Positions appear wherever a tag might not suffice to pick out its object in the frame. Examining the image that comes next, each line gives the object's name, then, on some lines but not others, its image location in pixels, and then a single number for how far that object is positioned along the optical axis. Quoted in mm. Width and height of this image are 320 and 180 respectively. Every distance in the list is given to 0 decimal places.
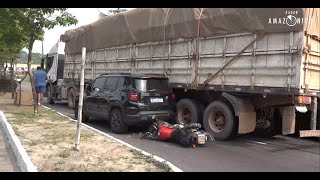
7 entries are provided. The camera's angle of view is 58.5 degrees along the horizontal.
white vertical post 5557
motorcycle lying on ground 6046
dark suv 7172
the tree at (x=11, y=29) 10099
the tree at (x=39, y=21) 9792
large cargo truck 5753
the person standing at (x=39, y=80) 11130
